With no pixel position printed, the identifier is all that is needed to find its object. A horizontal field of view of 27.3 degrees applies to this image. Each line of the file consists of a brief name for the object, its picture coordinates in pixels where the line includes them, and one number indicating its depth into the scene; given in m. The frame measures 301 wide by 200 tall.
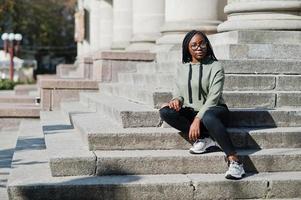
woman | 6.61
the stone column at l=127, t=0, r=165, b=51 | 14.59
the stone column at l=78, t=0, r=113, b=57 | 22.62
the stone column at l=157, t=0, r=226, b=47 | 11.07
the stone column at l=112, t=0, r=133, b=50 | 17.95
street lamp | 38.38
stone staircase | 6.30
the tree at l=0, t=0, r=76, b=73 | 58.53
